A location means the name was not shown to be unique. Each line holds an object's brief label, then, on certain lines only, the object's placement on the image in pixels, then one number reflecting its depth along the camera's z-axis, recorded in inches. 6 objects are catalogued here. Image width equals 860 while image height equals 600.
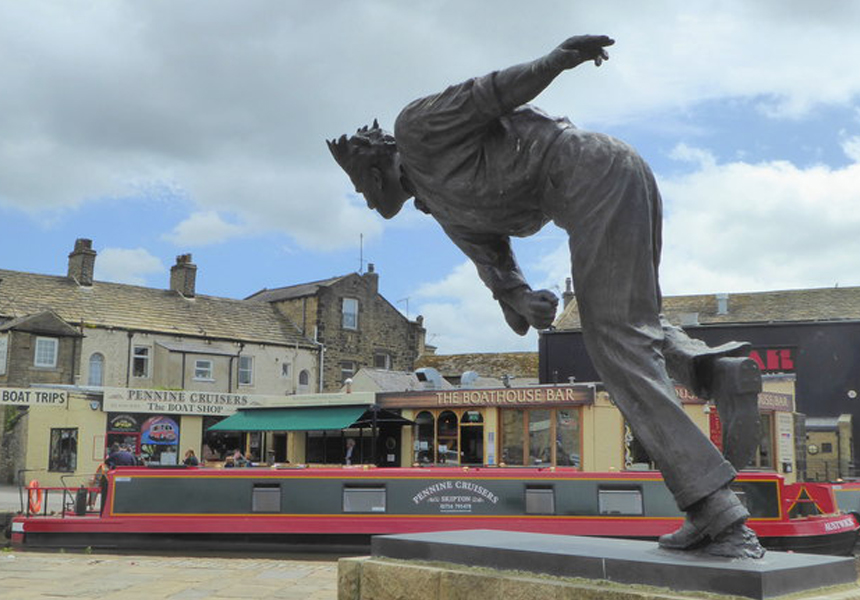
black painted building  1093.1
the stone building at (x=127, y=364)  1019.3
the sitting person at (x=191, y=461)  663.8
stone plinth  116.1
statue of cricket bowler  130.0
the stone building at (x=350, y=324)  1515.7
